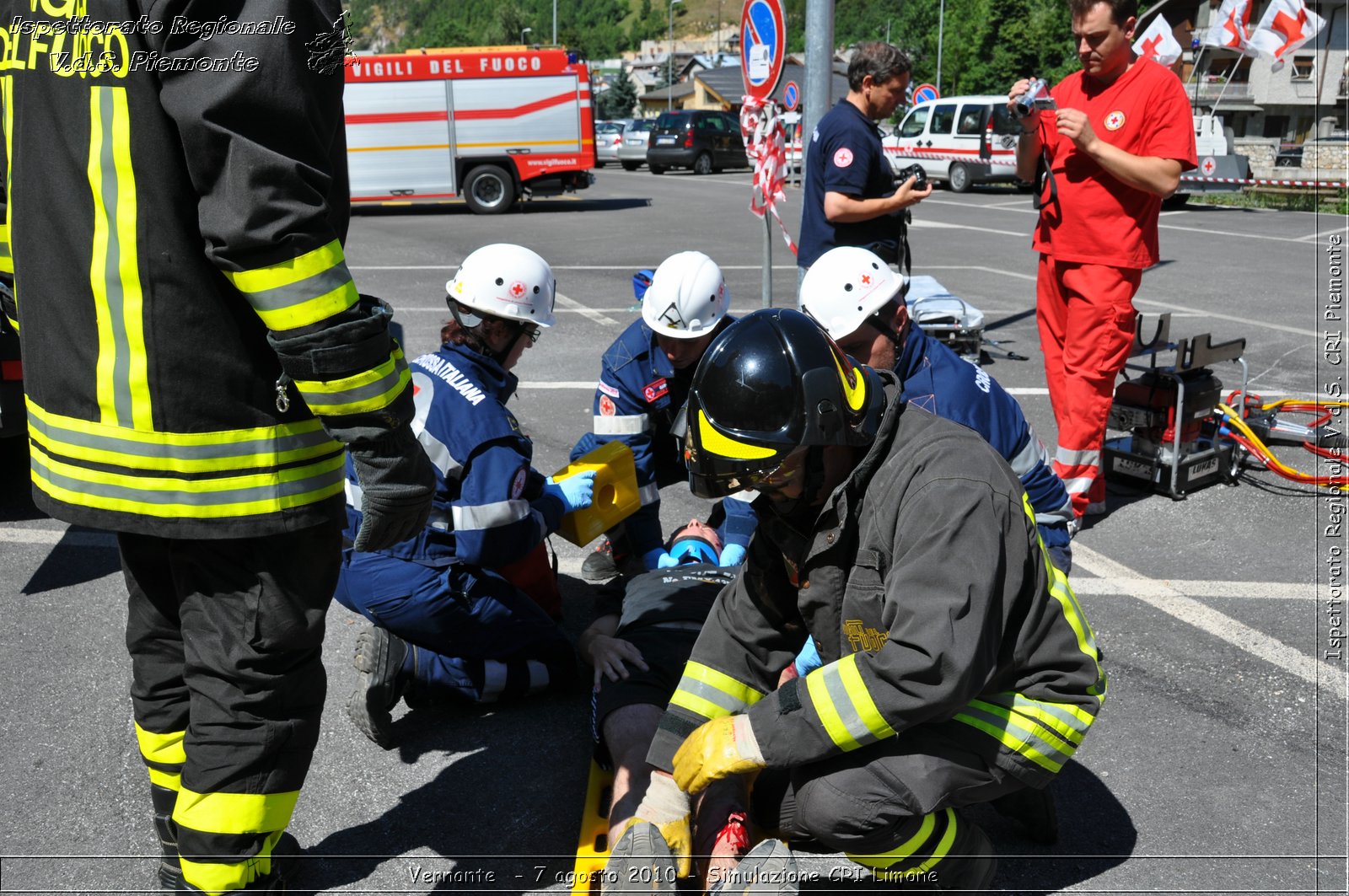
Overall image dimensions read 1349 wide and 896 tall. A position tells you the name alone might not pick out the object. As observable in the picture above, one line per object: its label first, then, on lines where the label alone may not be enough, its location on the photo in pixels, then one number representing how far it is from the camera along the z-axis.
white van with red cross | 23.48
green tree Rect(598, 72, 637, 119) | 64.69
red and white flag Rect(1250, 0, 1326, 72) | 10.38
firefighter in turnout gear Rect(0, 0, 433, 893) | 1.95
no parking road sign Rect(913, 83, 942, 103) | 27.06
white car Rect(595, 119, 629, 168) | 35.75
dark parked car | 31.38
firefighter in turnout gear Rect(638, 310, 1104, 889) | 2.21
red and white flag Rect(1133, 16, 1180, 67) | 12.53
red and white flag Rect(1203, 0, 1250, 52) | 12.72
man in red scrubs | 4.78
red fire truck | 20.14
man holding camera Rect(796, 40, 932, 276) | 5.59
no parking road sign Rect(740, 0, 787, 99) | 7.68
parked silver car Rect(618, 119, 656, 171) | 34.72
